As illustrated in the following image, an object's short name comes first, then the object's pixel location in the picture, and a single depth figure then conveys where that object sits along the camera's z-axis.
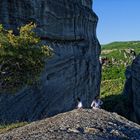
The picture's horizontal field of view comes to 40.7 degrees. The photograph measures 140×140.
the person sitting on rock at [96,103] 13.81
